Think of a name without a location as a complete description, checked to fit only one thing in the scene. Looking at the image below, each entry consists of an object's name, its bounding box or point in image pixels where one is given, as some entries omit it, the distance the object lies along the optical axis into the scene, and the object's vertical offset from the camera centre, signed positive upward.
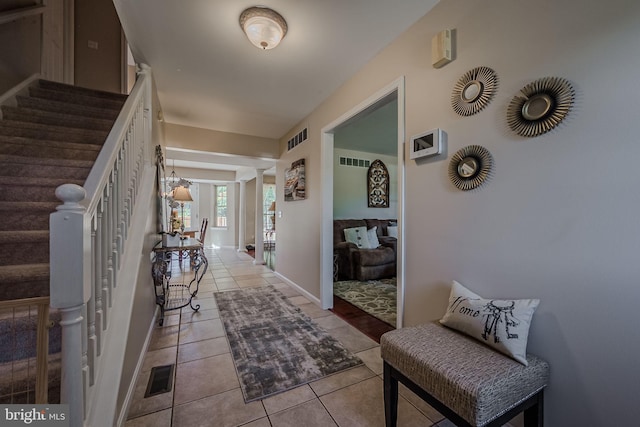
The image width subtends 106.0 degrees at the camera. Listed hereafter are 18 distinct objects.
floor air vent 1.62 -1.18
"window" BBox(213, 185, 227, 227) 8.44 +0.35
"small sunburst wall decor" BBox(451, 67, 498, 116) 1.38 +0.76
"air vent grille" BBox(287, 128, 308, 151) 3.61 +1.22
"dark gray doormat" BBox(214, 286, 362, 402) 1.74 -1.17
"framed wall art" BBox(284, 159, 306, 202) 3.59 +0.52
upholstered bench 0.94 -0.69
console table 2.56 -0.54
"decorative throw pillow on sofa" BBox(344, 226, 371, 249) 4.43 -0.39
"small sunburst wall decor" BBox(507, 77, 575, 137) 1.11 +0.54
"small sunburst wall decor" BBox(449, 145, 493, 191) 1.40 +0.30
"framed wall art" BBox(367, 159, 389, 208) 5.62 +0.73
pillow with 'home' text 1.10 -0.52
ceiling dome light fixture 1.71 +1.39
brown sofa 4.14 -0.78
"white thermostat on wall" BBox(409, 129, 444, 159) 1.64 +0.51
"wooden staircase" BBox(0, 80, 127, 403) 1.20 +0.35
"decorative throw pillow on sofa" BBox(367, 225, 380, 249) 4.49 -0.43
